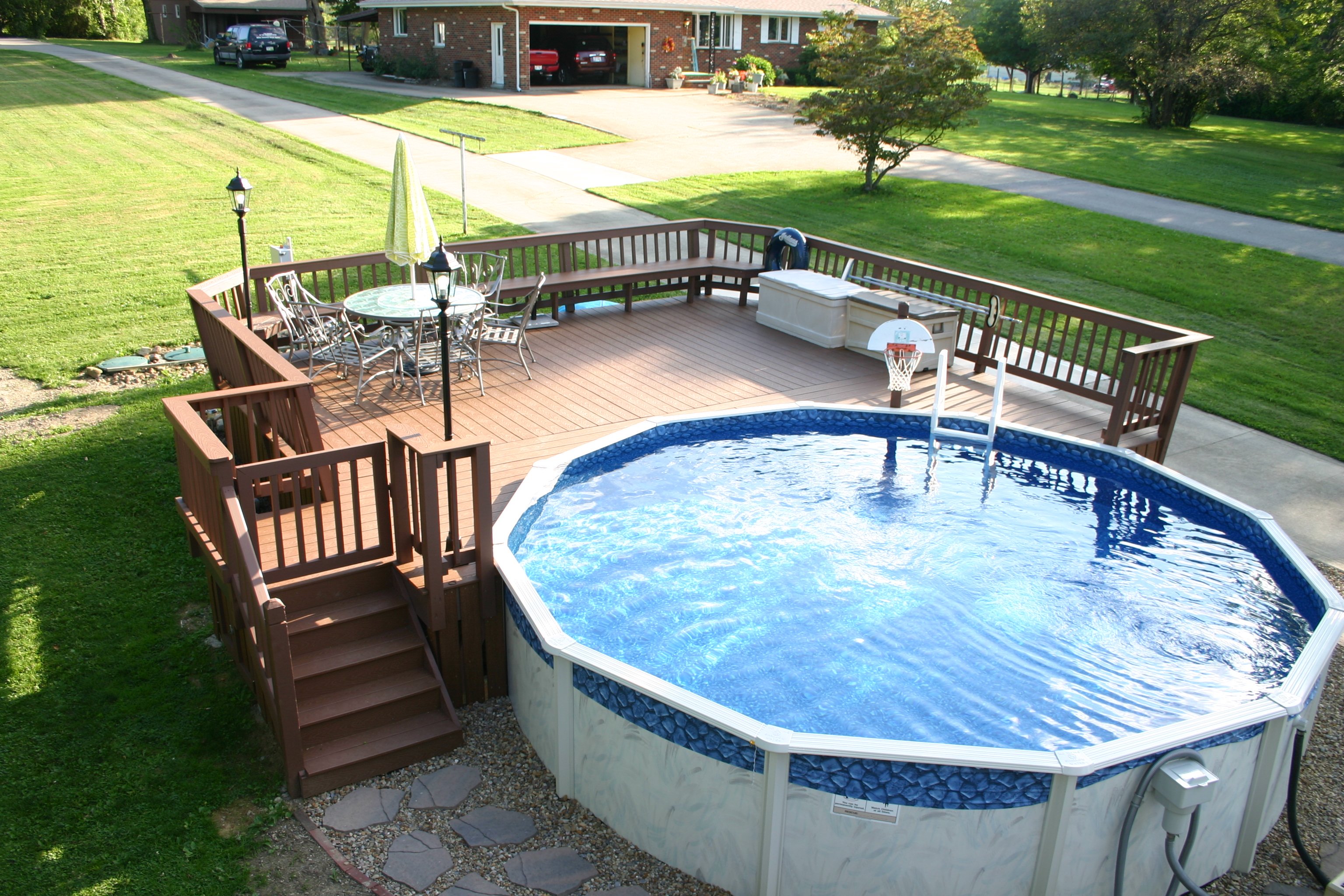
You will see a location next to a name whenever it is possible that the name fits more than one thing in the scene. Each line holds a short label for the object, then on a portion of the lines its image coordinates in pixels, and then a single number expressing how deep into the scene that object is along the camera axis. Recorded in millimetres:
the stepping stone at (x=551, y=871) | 4516
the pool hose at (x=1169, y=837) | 4305
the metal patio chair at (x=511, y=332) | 9258
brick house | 30609
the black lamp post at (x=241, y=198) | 8484
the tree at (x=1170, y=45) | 25750
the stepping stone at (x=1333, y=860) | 4758
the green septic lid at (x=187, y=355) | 10320
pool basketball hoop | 8102
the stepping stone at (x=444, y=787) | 5000
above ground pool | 4293
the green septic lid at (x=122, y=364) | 9969
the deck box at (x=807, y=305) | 10211
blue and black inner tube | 11195
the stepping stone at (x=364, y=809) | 4840
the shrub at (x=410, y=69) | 32188
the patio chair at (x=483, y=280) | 9867
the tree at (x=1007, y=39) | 41094
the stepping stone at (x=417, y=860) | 4496
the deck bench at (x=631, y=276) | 10680
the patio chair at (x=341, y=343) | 8625
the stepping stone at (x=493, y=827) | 4766
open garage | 32844
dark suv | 33625
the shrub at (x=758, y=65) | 33312
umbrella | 8125
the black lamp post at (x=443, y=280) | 6148
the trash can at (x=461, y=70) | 30828
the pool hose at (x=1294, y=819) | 4707
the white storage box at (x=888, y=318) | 9656
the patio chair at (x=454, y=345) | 8594
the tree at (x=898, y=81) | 17375
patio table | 8508
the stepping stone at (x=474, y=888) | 4441
